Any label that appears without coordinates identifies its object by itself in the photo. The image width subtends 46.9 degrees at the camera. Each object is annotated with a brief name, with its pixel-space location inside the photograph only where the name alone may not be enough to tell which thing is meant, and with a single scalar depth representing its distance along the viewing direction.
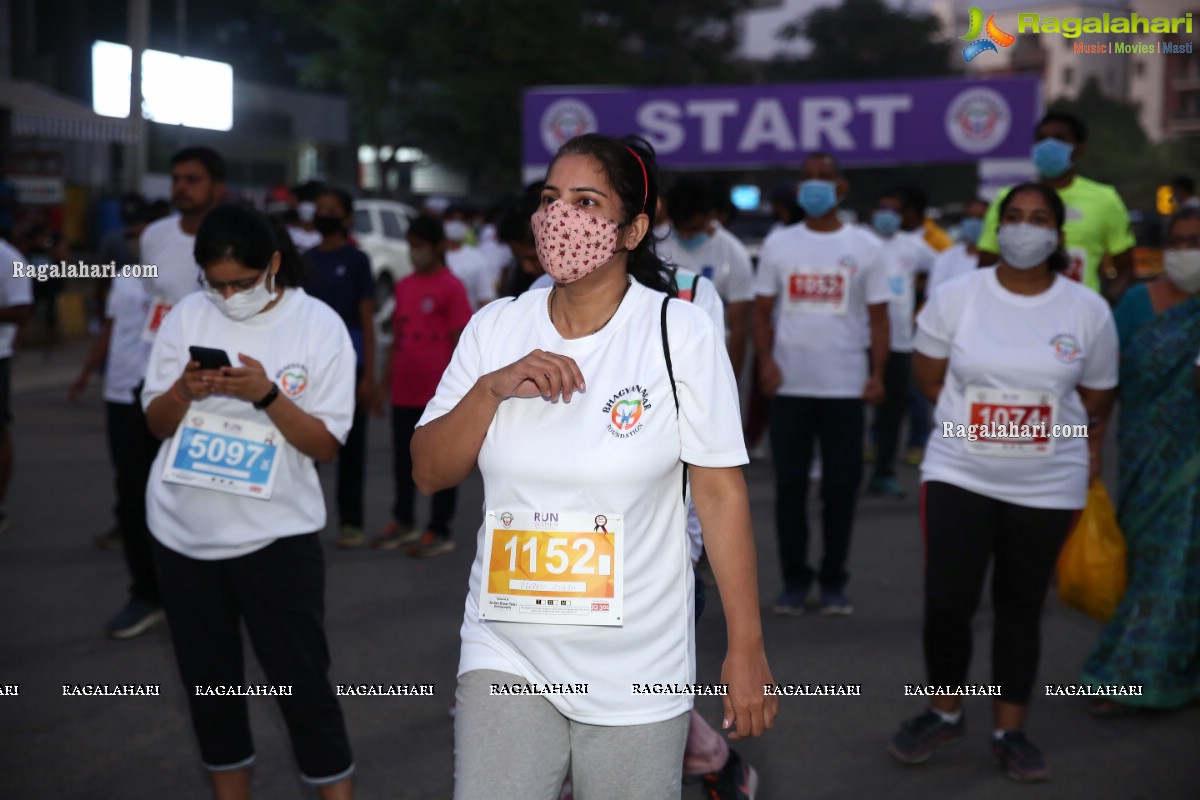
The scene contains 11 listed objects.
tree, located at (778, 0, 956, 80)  54.62
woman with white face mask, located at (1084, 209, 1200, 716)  5.38
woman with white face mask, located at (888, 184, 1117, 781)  4.82
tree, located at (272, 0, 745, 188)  36.84
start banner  18.72
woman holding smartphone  4.01
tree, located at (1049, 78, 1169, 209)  50.59
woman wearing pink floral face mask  2.79
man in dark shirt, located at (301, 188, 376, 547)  8.21
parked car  25.41
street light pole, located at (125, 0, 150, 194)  16.25
